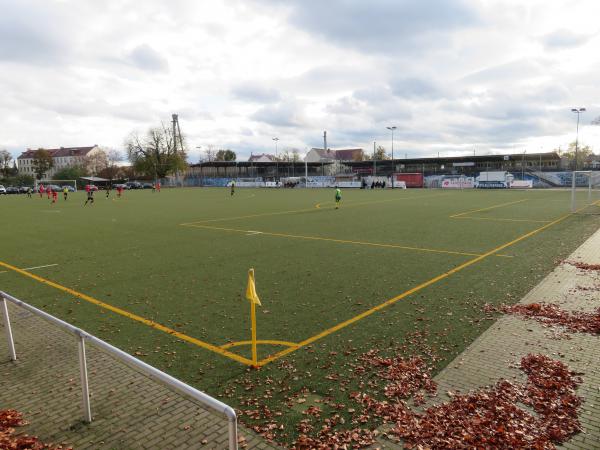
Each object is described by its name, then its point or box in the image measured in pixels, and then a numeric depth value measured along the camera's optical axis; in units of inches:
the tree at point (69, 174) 4153.5
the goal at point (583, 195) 1208.3
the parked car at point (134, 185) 3934.5
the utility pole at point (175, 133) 4273.1
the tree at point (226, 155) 6349.4
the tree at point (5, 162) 4303.6
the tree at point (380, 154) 5638.3
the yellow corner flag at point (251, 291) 227.0
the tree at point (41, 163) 4630.9
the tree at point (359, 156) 6149.6
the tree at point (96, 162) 5187.0
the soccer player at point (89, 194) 1575.8
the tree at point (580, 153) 4555.1
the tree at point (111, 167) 4899.1
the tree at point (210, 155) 6190.9
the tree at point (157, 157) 4146.2
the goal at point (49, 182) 3260.3
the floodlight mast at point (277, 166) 4740.4
